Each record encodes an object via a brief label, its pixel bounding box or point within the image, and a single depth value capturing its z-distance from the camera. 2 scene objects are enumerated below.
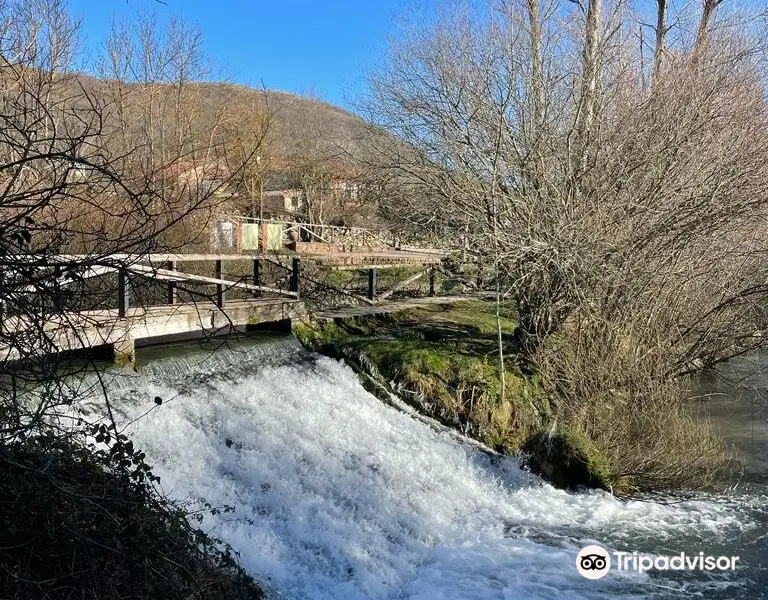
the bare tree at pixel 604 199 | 8.91
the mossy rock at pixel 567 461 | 7.77
